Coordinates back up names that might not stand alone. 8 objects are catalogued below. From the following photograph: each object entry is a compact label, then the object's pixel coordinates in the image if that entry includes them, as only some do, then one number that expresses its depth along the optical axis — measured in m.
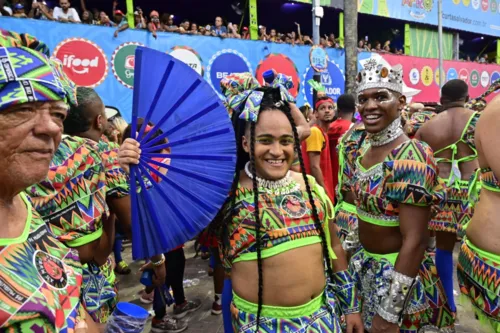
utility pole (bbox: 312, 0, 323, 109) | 9.22
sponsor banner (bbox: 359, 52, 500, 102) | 16.72
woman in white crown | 1.97
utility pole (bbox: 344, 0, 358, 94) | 10.02
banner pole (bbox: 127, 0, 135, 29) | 10.45
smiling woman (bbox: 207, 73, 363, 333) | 1.73
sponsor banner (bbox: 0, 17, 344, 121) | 8.69
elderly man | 0.95
